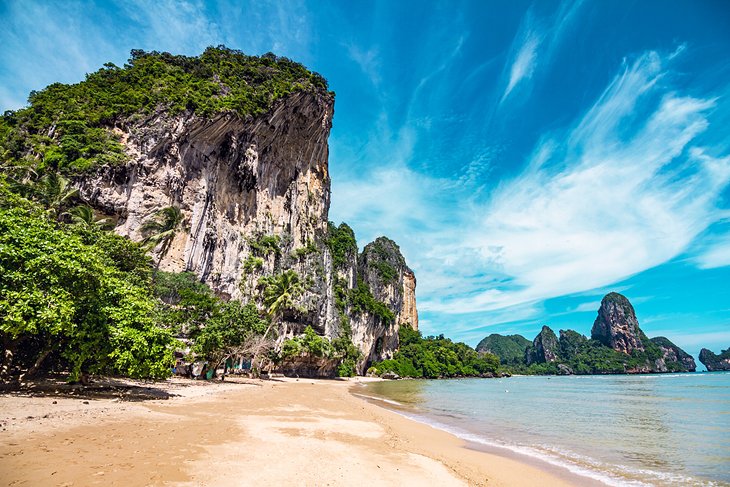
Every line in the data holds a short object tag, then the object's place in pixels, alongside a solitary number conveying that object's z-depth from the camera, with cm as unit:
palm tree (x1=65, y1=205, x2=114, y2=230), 2603
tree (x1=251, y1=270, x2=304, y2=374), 4030
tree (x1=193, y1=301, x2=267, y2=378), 2614
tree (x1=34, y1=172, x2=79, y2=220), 2470
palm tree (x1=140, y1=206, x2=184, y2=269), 3306
